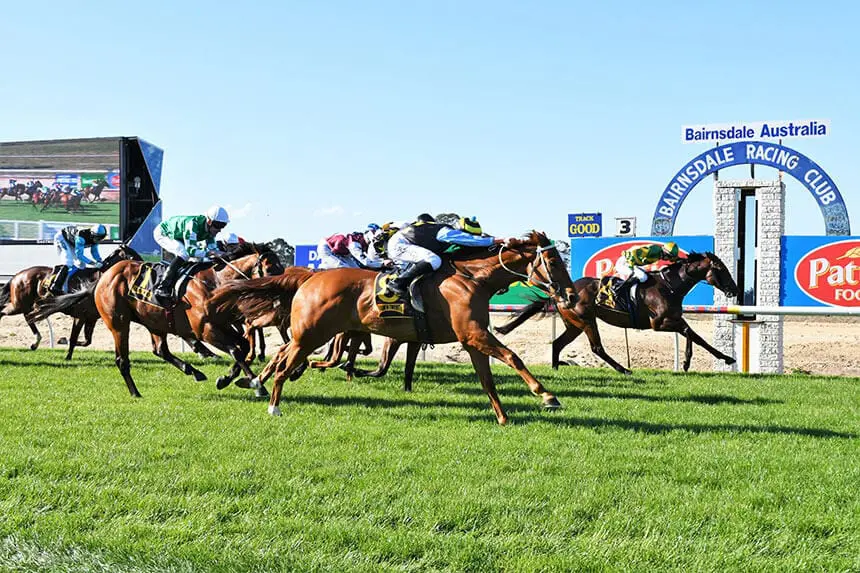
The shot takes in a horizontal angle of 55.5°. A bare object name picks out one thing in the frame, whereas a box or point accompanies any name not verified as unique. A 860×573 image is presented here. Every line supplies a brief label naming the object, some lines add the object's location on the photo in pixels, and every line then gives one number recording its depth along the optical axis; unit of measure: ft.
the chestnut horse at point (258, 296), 27.48
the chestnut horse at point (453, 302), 23.07
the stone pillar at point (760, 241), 45.80
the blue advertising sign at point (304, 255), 63.55
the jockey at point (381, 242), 31.73
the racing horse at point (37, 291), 41.19
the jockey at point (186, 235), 29.01
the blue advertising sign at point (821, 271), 45.32
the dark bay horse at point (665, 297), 37.73
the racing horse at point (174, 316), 28.40
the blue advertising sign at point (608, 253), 47.26
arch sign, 48.57
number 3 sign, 57.88
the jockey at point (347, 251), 35.12
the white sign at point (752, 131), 50.29
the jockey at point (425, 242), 24.02
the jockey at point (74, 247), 40.70
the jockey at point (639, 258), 37.47
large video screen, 91.04
